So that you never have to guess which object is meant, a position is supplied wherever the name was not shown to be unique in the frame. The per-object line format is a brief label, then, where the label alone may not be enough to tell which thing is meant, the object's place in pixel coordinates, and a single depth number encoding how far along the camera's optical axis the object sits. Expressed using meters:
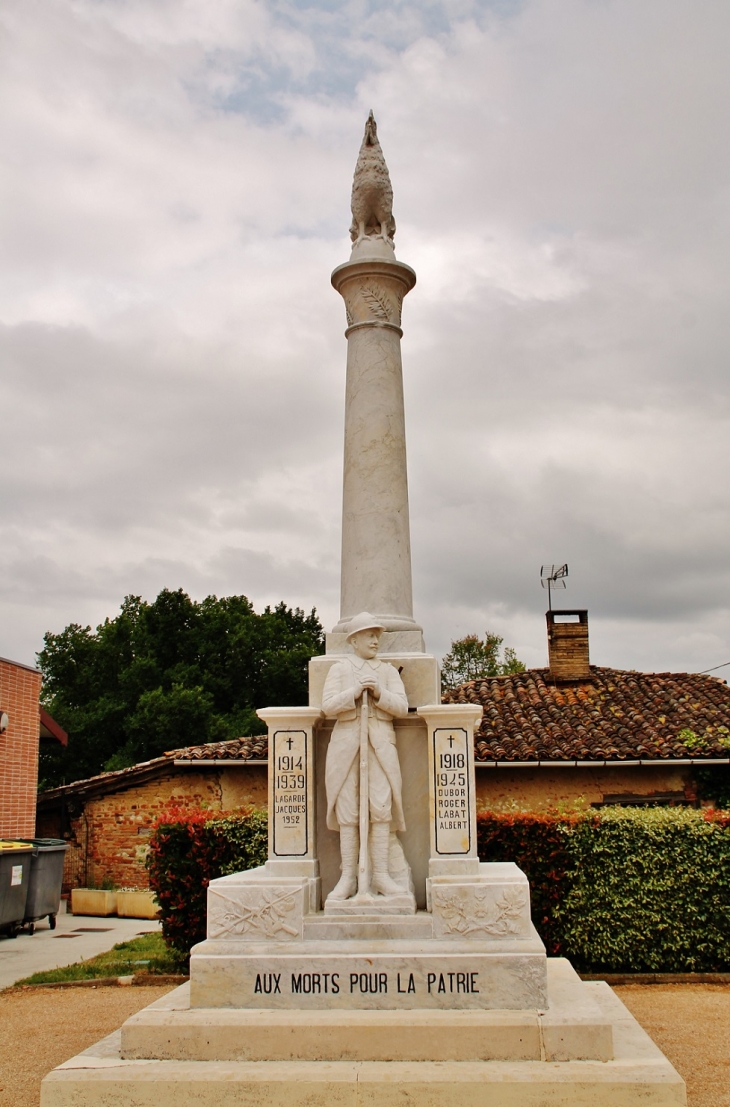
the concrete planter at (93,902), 16.05
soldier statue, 5.82
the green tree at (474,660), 43.62
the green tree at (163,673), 28.97
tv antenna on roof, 20.64
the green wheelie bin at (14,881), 12.34
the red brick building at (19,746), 16.16
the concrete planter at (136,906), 15.70
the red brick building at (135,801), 16.92
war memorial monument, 4.77
